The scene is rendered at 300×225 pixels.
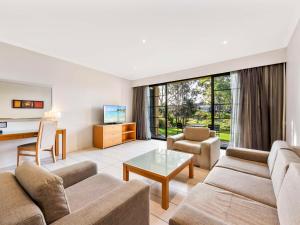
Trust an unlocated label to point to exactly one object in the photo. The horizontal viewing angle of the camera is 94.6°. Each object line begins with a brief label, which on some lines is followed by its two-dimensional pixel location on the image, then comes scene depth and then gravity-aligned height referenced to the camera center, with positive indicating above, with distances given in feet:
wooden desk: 7.90 -1.46
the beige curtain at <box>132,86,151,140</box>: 16.94 -0.17
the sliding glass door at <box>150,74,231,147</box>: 12.40 +0.64
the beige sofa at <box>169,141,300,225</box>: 2.65 -2.28
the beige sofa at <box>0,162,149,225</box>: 2.04 -1.67
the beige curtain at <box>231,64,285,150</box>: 9.66 +0.36
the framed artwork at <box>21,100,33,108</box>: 9.55 +0.52
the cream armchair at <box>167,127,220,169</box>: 8.37 -2.18
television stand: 12.91 -2.32
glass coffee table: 5.23 -2.43
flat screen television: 14.10 -0.25
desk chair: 8.38 -1.96
